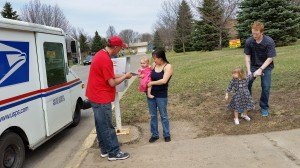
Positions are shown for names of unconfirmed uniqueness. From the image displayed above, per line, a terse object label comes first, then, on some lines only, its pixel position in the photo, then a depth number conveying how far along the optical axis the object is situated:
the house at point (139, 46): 141.62
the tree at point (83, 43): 85.31
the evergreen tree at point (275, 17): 29.84
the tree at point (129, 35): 128.77
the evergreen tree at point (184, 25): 52.19
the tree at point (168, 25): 55.91
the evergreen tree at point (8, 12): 48.94
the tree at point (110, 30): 113.16
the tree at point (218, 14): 42.51
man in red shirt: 5.44
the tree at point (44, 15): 43.50
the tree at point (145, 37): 138.98
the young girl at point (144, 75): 6.53
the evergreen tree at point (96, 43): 89.65
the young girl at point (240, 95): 7.02
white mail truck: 5.39
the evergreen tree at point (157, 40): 85.84
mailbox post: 6.64
